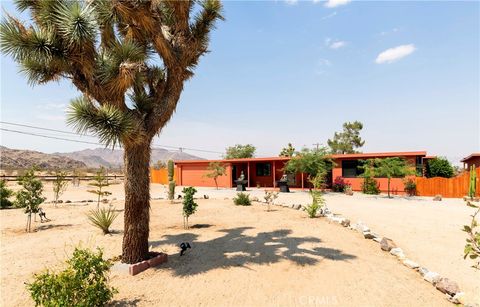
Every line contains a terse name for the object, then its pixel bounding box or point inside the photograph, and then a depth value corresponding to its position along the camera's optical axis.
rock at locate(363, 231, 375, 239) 8.39
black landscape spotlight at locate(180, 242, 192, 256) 6.93
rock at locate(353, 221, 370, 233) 8.95
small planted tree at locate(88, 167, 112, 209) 12.31
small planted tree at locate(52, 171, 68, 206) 14.71
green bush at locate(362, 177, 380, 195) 21.89
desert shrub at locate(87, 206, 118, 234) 8.84
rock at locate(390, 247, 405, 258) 6.97
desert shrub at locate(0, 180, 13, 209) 14.00
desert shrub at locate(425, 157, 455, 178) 24.54
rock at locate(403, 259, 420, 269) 6.29
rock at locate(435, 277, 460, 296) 5.13
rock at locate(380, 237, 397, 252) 7.46
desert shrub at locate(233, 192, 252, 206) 15.14
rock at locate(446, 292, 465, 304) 4.81
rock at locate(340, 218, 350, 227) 9.92
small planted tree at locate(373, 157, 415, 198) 19.56
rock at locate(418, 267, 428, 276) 5.94
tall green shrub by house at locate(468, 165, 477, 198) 18.55
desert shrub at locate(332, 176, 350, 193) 23.78
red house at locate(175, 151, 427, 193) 22.03
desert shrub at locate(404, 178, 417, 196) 20.98
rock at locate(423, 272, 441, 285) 5.53
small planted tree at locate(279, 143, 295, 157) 45.25
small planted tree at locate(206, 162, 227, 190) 27.91
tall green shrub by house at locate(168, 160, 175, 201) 17.06
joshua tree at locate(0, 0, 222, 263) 5.74
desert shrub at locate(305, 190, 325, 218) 11.28
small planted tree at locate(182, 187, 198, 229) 9.59
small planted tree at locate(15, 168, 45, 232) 10.16
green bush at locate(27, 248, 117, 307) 4.05
